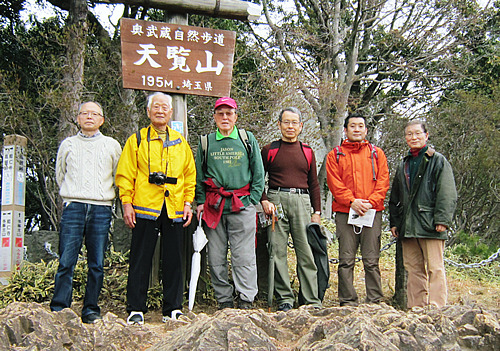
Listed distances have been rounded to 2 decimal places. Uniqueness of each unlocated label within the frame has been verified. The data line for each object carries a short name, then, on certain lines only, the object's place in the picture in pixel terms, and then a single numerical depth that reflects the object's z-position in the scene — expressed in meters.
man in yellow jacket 3.94
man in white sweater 3.87
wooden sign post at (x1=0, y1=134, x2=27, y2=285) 5.24
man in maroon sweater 4.43
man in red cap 4.21
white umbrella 4.17
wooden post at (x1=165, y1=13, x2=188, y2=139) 4.80
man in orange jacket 4.50
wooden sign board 4.54
